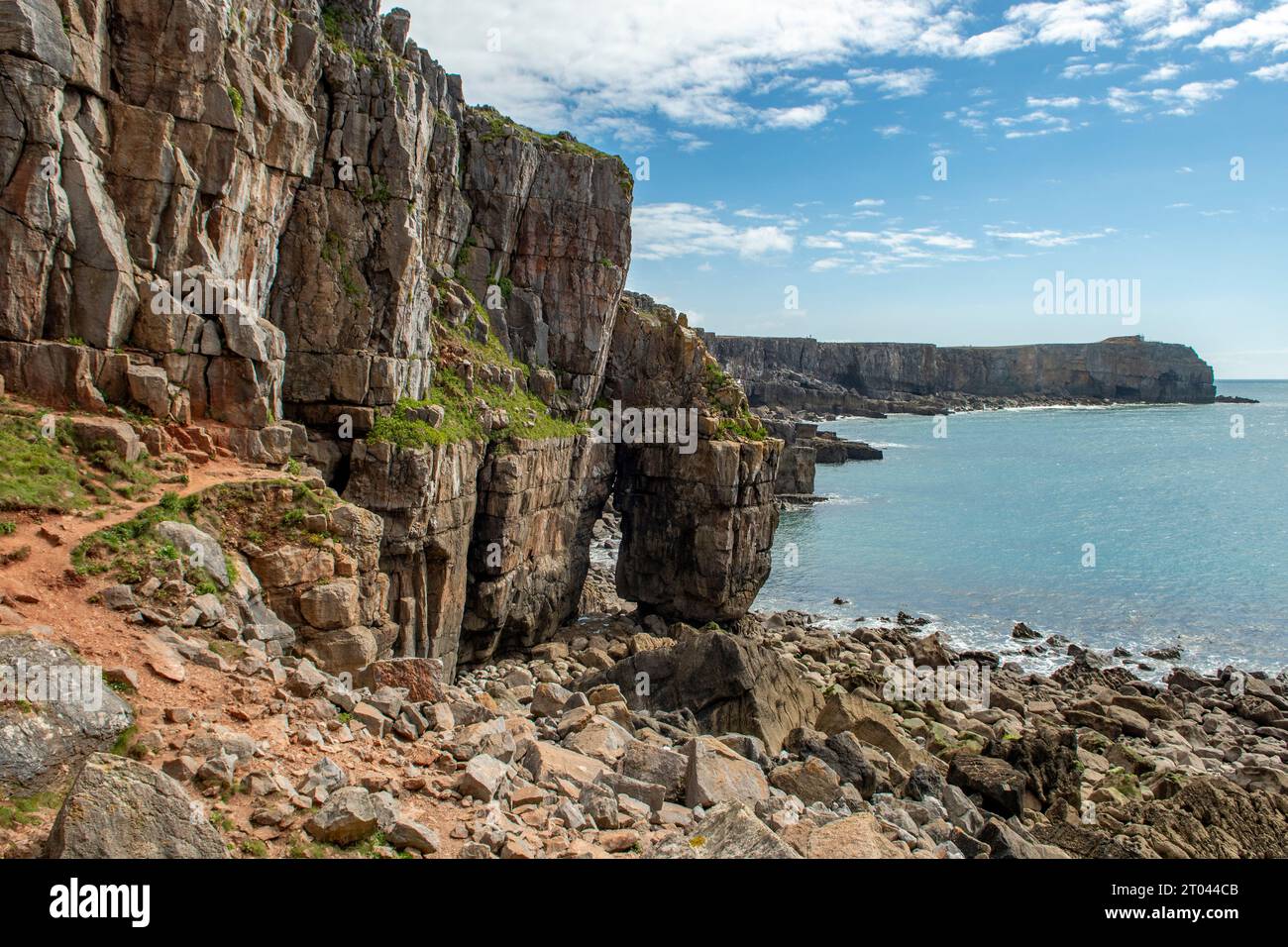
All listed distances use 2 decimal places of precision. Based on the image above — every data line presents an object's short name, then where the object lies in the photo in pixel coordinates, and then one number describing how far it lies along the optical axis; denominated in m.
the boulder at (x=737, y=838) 9.70
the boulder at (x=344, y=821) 9.19
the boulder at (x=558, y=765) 12.55
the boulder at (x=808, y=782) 16.47
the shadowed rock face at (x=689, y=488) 40.62
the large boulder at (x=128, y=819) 7.50
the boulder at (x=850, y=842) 11.09
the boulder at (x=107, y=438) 16.53
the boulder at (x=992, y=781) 21.39
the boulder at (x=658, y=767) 13.86
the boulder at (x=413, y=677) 14.45
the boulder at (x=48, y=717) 9.08
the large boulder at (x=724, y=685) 23.52
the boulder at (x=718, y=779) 13.32
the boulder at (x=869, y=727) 23.91
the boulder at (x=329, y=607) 16.98
